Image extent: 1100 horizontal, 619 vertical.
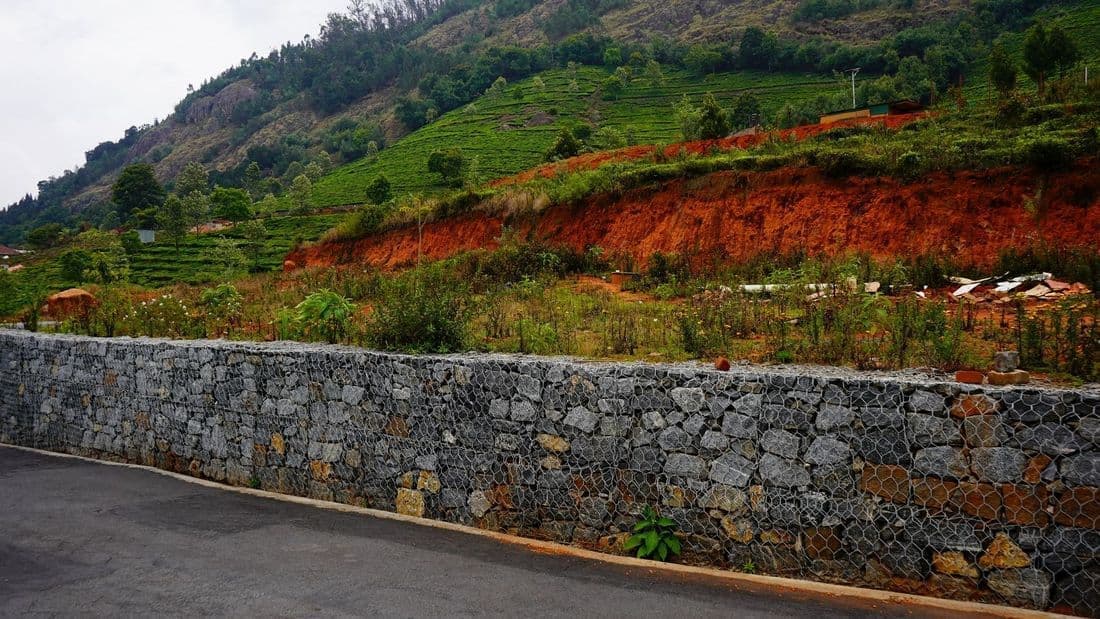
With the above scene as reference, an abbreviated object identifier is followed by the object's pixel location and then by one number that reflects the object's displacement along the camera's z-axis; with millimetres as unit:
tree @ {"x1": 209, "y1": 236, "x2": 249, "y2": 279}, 38969
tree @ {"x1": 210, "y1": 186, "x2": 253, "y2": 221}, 57469
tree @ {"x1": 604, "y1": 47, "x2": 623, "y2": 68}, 88562
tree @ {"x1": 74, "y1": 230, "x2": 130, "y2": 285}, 38700
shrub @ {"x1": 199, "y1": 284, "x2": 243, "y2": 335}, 11305
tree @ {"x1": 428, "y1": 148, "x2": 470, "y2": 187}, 51469
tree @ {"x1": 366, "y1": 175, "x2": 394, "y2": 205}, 50875
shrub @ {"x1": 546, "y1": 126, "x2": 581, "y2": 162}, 42562
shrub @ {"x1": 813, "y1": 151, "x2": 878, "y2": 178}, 17484
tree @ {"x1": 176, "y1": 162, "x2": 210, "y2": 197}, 86812
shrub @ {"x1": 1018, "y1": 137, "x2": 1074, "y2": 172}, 14531
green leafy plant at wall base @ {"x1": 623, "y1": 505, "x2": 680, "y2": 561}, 5715
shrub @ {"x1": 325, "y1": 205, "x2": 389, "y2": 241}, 30750
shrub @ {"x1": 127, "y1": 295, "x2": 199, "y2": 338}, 10836
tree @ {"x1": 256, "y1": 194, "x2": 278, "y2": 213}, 63297
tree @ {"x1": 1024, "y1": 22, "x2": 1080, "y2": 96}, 33438
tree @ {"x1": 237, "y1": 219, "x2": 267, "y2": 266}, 44531
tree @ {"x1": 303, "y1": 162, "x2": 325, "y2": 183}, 81162
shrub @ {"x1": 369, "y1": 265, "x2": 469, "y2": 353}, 7457
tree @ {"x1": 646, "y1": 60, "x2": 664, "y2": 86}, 75938
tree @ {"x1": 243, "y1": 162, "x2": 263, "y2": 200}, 86562
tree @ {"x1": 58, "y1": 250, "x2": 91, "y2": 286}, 44603
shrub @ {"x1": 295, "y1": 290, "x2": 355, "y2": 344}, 8930
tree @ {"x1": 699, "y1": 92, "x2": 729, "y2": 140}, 32312
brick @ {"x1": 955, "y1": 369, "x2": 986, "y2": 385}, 4969
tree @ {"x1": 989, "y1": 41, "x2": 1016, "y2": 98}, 28875
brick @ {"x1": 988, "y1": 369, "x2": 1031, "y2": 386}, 4938
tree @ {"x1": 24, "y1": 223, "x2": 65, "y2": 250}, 67562
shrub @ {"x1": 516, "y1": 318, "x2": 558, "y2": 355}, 7602
